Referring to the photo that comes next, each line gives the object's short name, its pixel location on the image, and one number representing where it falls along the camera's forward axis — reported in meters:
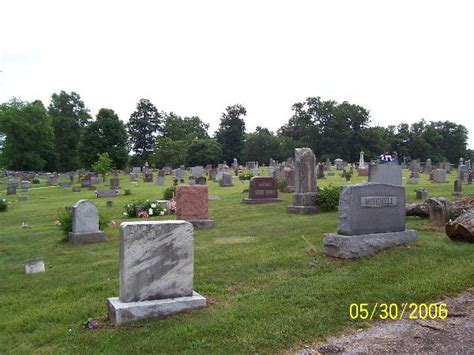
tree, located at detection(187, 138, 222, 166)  70.69
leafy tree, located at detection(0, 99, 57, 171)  71.06
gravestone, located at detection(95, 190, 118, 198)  27.02
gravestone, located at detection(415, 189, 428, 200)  17.09
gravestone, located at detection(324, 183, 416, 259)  8.19
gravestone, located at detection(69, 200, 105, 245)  12.58
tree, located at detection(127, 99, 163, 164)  92.06
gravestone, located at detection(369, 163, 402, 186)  16.14
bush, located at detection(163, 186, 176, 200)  21.94
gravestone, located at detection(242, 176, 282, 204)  19.38
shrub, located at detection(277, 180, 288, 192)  22.90
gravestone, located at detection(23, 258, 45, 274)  9.24
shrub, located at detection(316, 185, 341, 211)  15.70
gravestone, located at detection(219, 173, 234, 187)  30.16
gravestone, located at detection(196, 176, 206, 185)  26.59
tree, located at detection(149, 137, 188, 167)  71.75
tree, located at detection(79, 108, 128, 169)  65.28
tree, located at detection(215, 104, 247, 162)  90.62
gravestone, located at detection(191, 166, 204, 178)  40.22
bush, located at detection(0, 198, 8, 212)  23.71
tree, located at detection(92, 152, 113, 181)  38.88
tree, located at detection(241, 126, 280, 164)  83.56
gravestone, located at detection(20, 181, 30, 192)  36.67
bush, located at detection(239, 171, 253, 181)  32.63
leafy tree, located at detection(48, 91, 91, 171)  80.75
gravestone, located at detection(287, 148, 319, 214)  15.70
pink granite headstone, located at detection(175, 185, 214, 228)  13.80
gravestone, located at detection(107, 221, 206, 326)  5.76
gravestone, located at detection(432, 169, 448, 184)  27.55
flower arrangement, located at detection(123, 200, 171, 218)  17.06
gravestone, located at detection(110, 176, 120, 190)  31.95
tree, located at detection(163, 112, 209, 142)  93.31
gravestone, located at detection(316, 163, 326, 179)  35.51
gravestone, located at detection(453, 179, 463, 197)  18.39
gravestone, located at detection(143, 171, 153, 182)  39.72
